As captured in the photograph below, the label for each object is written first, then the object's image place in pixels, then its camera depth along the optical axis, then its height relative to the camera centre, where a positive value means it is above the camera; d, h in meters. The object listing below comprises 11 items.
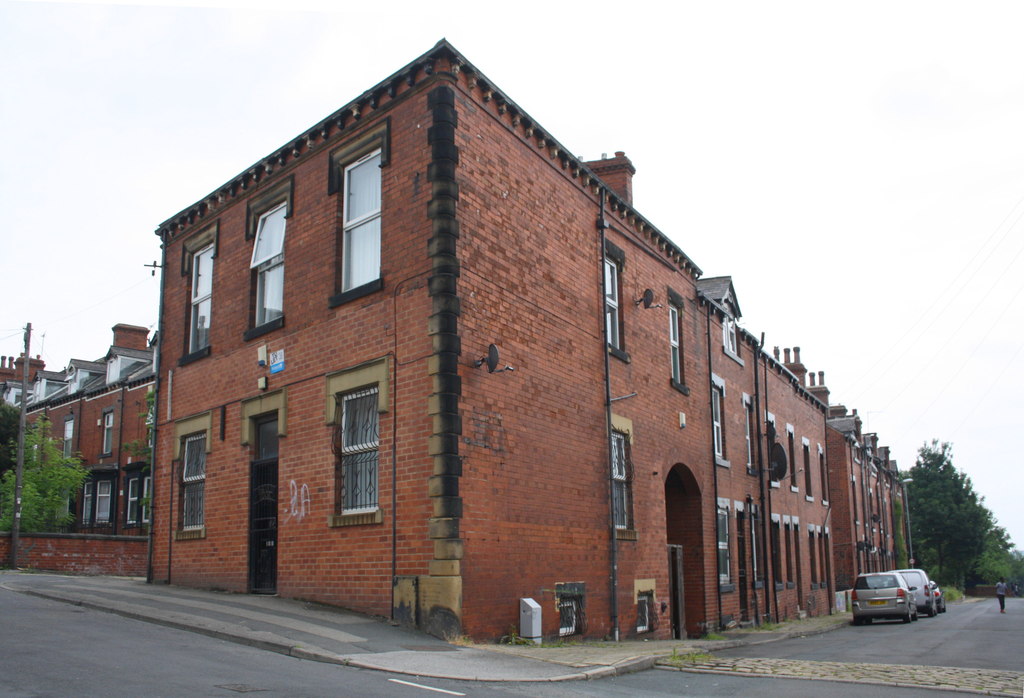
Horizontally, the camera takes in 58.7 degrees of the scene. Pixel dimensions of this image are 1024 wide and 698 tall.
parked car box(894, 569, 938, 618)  30.56 -2.78
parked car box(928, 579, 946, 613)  34.09 -3.39
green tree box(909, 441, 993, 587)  73.69 -1.03
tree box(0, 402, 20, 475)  35.75 +3.23
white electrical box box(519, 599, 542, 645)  12.37 -1.45
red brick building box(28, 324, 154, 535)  36.72 +3.77
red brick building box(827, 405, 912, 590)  40.81 +0.26
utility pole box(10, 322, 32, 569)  24.17 +1.54
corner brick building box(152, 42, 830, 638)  12.16 +2.09
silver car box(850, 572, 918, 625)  26.77 -2.58
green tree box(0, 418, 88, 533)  33.91 +1.23
